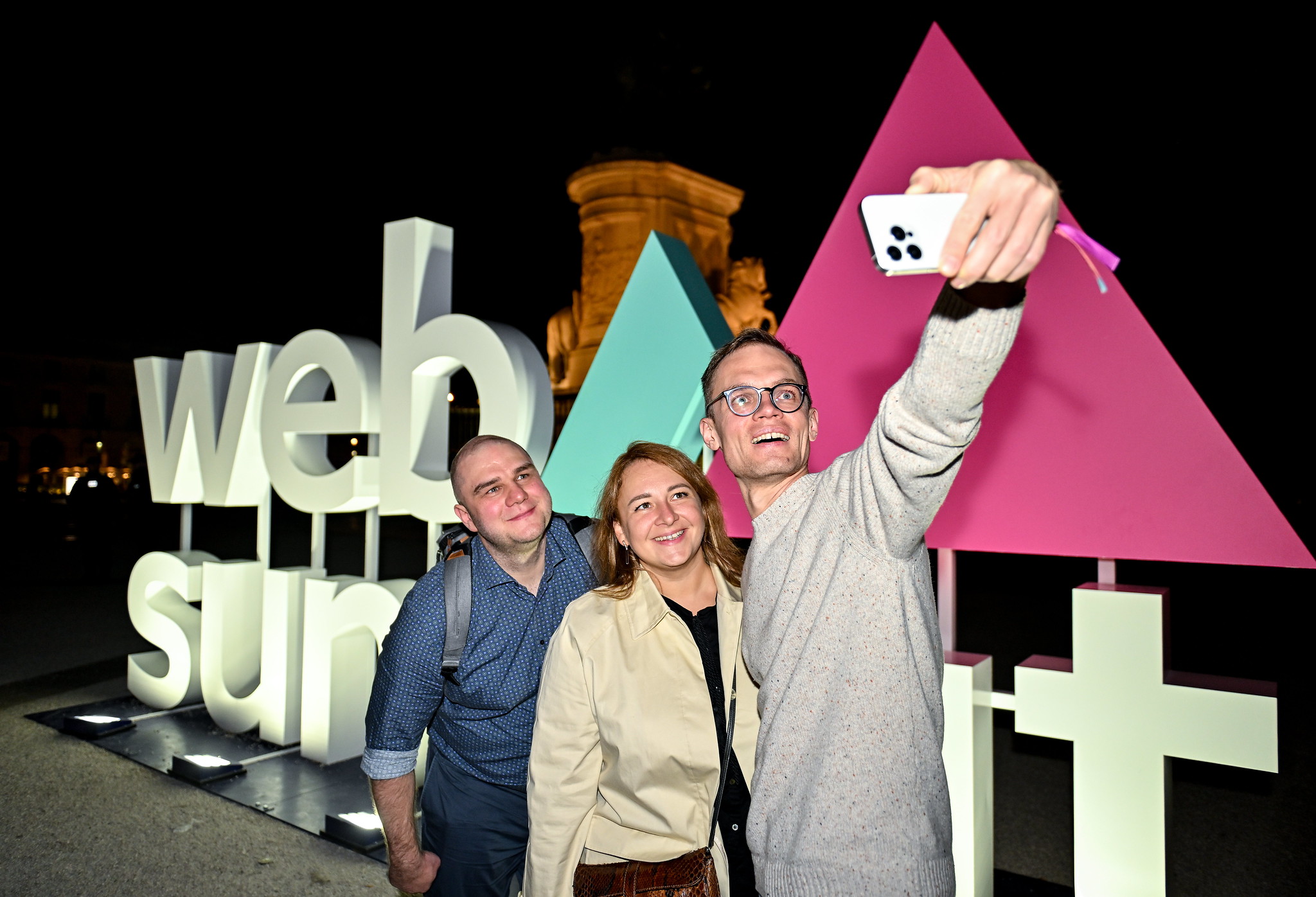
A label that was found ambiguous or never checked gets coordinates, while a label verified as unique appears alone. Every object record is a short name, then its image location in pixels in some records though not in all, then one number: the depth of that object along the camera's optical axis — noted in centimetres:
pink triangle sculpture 281
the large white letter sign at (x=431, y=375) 429
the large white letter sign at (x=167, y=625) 608
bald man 262
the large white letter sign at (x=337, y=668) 501
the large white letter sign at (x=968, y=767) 309
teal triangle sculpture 396
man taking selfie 139
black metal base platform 455
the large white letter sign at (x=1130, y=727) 274
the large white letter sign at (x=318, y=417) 502
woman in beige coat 205
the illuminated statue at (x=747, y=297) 1338
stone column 1333
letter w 572
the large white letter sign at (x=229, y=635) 577
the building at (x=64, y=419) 4384
